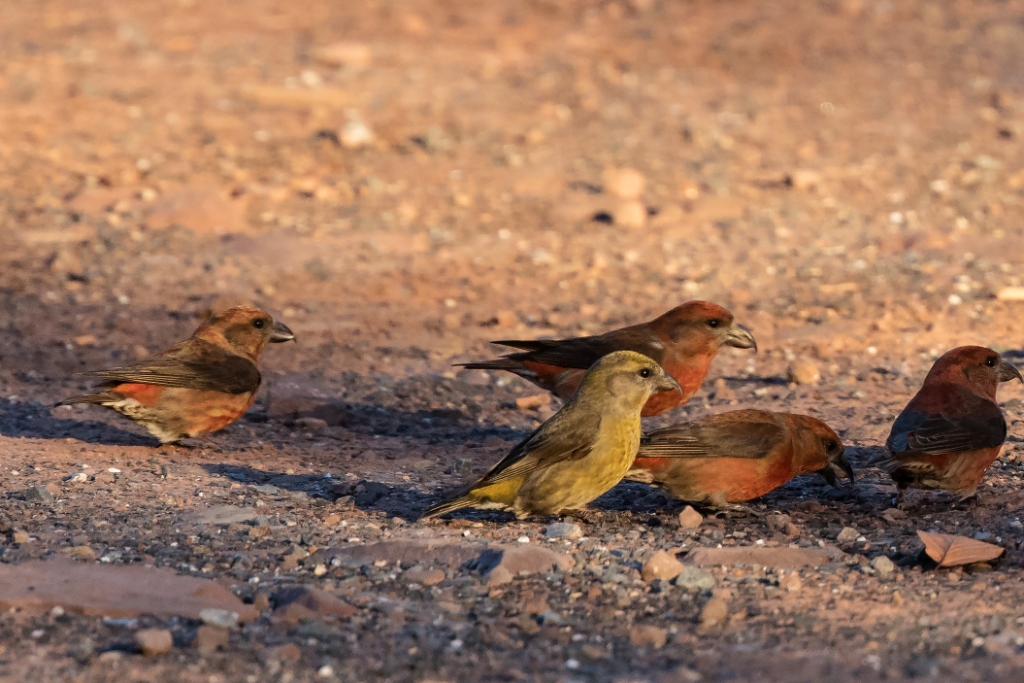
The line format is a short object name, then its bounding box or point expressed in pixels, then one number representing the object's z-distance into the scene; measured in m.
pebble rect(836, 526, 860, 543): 11.09
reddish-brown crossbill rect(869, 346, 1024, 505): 11.67
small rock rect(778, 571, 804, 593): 9.91
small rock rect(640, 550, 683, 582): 10.02
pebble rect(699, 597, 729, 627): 9.27
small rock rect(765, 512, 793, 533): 11.45
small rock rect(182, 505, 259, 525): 11.23
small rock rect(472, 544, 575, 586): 10.05
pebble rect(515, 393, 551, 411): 16.05
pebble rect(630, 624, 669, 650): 8.91
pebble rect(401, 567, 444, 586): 9.95
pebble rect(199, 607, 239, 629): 8.87
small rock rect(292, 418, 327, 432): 15.05
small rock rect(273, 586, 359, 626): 9.09
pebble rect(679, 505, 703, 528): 11.54
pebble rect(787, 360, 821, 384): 16.33
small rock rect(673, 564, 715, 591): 9.90
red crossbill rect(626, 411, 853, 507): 11.73
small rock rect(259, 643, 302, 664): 8.46
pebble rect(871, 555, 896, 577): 10.24
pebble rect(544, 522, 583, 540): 10.98
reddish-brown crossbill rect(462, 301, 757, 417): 14.49
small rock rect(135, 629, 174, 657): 8.40
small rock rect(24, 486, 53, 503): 11.56
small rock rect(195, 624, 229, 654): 8.53
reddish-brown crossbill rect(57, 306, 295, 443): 13.59
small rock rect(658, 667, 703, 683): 8.26
